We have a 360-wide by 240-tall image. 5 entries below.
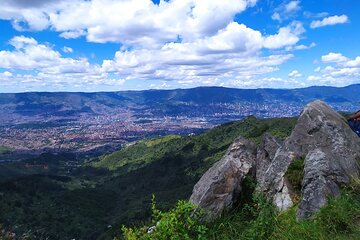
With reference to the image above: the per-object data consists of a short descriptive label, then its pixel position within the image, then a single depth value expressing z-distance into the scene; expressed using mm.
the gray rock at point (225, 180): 12266
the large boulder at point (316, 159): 9953
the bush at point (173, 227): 8398
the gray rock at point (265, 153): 14492
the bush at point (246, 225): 8812
